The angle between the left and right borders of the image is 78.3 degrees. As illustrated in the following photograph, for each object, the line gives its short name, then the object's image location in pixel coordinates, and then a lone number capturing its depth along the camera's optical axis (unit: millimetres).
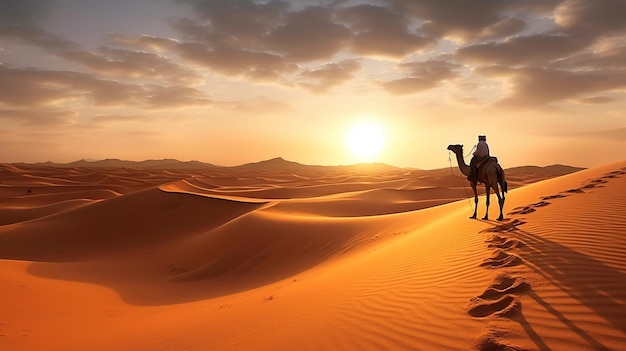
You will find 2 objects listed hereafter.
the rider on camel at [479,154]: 9258
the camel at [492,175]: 9039
